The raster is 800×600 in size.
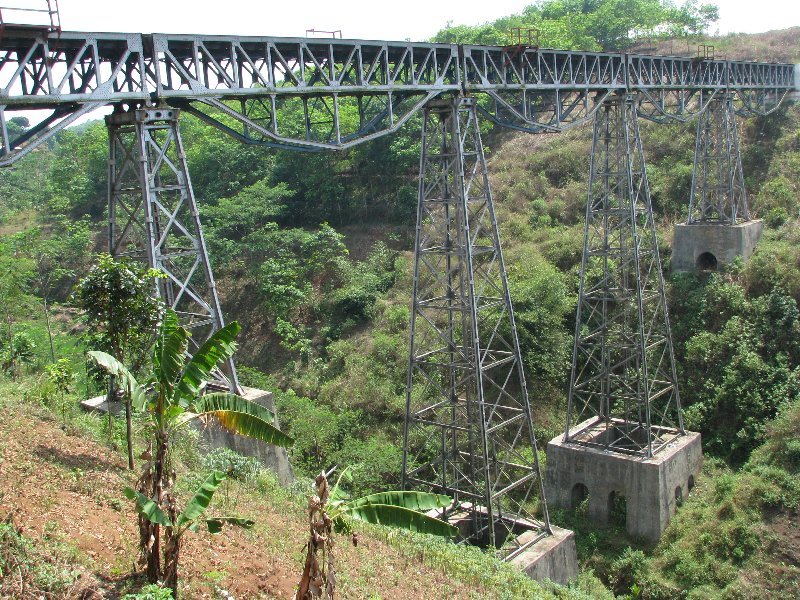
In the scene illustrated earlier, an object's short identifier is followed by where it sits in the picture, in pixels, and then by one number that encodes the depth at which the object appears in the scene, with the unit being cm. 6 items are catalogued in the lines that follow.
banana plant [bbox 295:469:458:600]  656
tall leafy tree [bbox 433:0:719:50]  3925
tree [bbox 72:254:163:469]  910
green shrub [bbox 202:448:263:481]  1092
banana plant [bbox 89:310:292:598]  707
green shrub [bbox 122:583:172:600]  637
